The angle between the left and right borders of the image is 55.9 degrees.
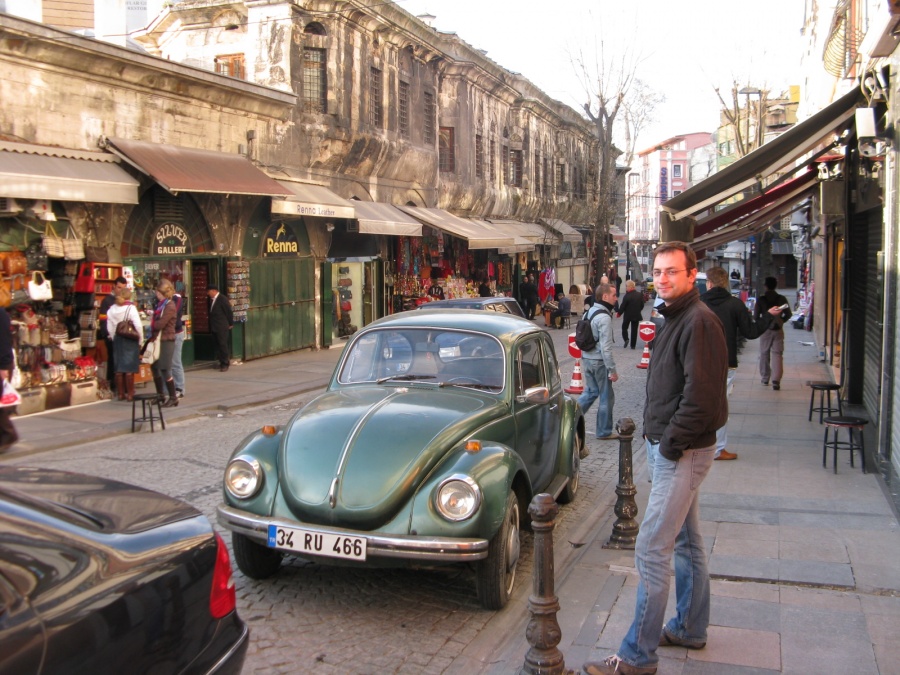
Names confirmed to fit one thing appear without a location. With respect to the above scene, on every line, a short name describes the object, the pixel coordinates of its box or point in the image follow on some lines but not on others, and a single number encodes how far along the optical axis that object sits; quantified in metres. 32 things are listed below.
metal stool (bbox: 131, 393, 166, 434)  11.14
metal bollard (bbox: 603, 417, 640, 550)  6.48
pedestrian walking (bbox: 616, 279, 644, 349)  20.86
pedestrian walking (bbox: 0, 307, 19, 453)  8.48
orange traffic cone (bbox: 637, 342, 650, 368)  16.56
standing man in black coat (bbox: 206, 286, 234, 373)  16.64
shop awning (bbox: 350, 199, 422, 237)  21.31
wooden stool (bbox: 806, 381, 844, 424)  10.24
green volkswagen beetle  4.86
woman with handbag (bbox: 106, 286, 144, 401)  12.77
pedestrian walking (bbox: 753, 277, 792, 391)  13.40
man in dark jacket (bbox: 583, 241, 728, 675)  4.06
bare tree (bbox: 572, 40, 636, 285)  37.81
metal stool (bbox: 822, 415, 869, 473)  8.27
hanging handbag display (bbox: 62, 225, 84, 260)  13.18
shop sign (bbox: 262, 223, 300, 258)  19.23
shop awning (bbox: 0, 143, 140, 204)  11.59
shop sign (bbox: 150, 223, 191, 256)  15.67
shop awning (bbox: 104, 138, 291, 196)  14.31
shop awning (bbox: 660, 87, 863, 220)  9.26
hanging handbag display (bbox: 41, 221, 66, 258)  12.86
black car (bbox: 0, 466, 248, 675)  2.51
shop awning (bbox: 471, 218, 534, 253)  32.25
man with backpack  10.02
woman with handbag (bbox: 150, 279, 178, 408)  12.67
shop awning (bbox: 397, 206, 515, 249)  25.58
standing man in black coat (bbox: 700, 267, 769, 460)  9.12
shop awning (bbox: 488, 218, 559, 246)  35.75
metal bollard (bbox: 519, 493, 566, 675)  4.12
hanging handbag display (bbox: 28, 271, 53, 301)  12.49
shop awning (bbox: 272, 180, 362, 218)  18.05
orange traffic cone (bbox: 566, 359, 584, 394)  13.12
